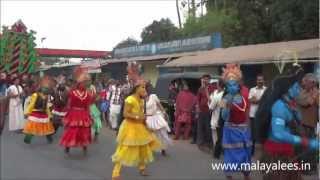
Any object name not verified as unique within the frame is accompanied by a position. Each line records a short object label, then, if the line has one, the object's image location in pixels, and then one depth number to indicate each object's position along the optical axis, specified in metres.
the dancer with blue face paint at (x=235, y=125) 5.08
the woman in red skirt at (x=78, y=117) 6.70
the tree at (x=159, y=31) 33.41
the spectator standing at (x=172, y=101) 9.19
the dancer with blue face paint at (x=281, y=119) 3.14
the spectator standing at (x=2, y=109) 3.77
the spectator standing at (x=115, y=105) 9.79
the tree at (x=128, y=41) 42.07
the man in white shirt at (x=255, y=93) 6.92
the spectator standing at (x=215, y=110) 6.70
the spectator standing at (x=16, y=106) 8.89
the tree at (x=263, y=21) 15.17
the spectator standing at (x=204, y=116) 7.51
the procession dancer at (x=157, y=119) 6.97
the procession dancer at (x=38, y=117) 7.73
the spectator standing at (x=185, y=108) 8.31
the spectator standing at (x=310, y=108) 4.54
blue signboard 14.92
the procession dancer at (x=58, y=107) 8.45
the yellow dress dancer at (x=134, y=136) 5.20
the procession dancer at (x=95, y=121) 8.34
